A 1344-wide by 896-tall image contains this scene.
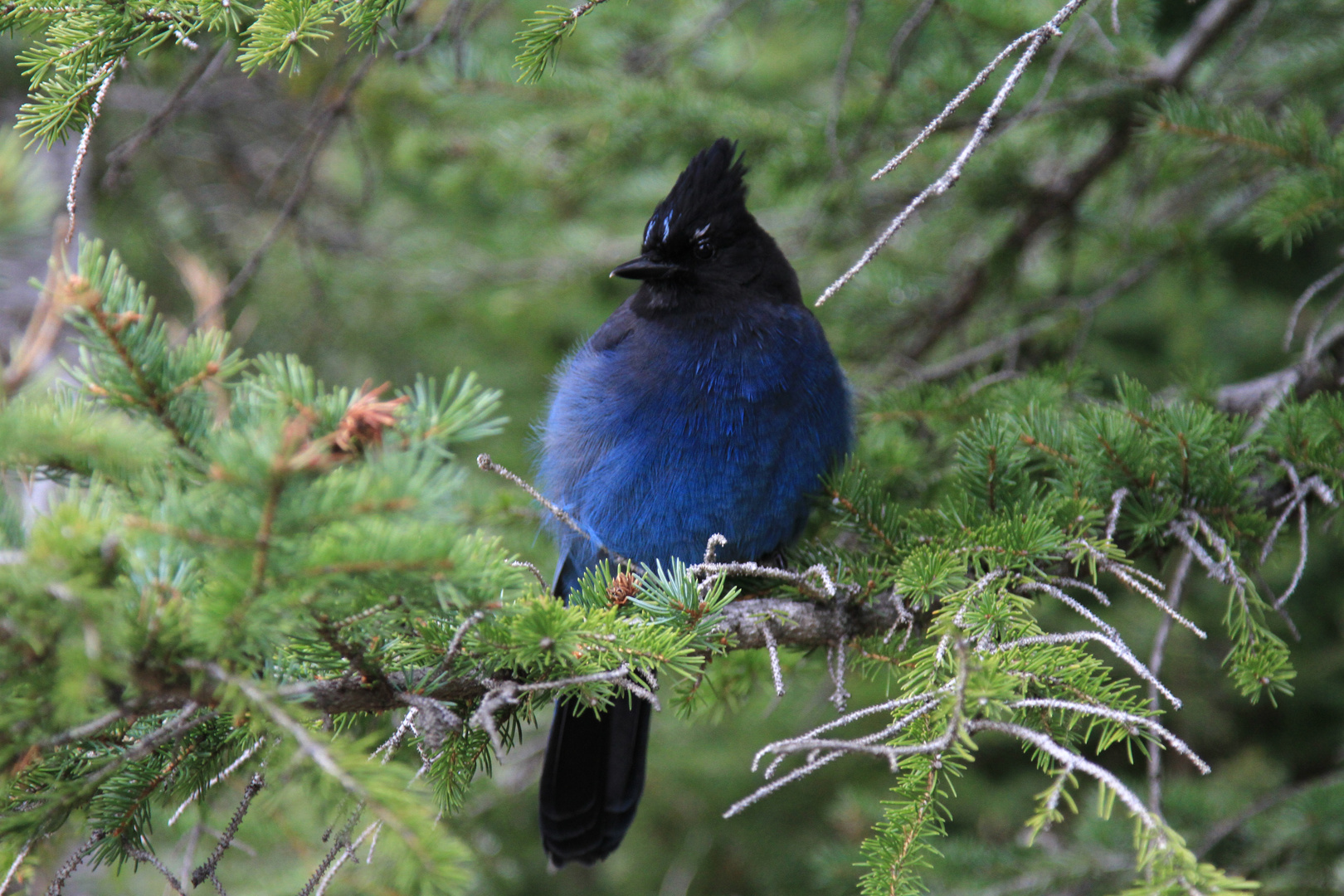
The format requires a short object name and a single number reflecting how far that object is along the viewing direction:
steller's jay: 7.32
